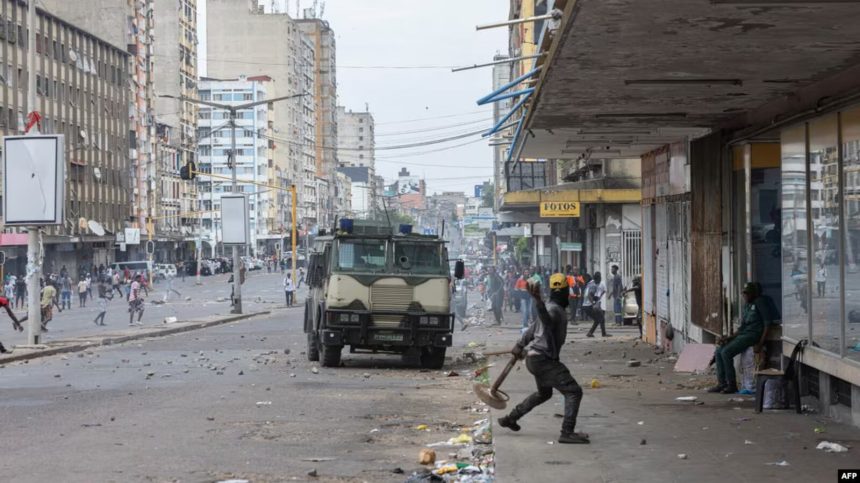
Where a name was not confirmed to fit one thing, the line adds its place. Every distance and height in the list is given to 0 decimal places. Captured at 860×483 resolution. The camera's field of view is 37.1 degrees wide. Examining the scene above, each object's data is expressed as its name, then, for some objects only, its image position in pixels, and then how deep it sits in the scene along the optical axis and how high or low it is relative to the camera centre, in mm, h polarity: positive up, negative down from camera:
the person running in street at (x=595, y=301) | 31608 -861
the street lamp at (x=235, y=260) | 50062 +429
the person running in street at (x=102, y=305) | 43188 -1126
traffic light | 47241 +3733
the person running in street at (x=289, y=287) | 59531 -775
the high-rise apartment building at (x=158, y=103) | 102250 +15780
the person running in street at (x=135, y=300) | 42281 -938
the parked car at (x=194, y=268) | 111625 +276
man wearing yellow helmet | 11695 -753
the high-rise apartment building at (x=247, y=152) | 148625 +14442
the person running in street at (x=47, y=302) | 38500 -891
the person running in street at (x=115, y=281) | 74862 -539
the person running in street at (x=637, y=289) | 31339 -527
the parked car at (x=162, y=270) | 97938 +115
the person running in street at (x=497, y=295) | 41969 -854
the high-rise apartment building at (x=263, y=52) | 158875 +27521
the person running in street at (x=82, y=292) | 60906 -968
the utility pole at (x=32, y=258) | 26875 +308
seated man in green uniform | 15570 -708
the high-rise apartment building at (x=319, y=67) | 194500 +31180
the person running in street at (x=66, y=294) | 59375 -1012
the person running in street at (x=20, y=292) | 60875 -928
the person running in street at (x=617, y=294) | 37656 -779
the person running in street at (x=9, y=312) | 26491 -927
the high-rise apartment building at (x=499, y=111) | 99712 +11956
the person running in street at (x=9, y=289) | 64788 -868
